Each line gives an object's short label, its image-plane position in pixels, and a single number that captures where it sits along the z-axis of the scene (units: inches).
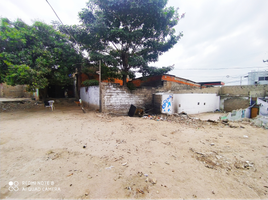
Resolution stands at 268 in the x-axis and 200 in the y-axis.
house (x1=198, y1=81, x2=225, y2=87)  682.0
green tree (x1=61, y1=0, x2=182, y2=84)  287.1
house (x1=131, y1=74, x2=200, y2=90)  402.7
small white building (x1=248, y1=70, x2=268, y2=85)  896.5
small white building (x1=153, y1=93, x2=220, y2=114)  323.6
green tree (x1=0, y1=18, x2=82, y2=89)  277.6
